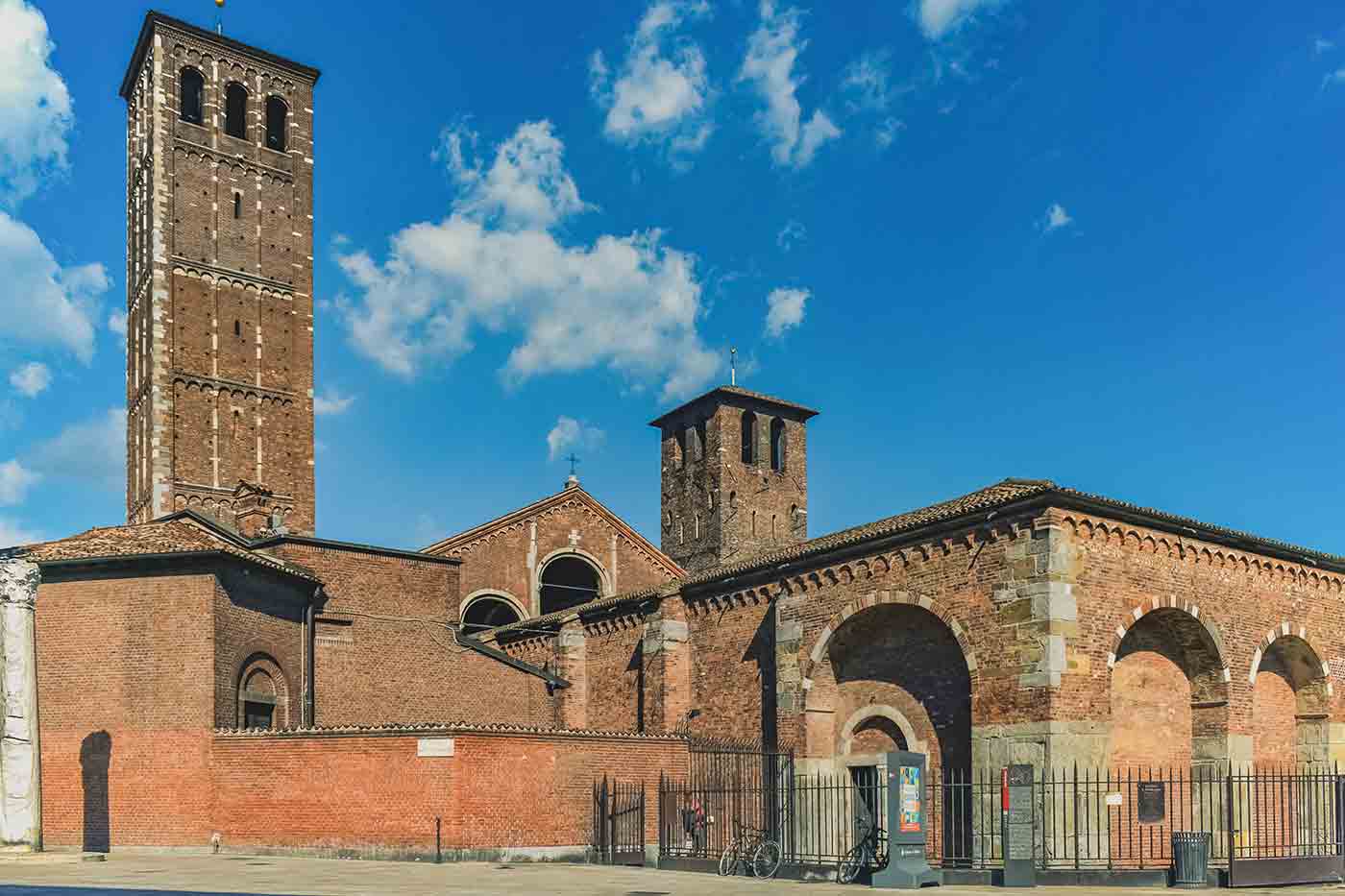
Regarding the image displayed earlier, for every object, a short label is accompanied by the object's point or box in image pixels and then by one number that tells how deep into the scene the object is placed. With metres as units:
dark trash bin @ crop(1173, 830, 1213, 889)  17.47
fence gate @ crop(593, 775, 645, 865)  22.56
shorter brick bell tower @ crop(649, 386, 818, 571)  49.31
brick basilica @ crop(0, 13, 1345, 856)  19.53
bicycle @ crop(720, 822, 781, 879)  20.00
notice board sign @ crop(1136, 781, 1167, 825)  19.72
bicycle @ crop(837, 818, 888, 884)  18.22
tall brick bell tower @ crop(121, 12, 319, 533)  41.69
